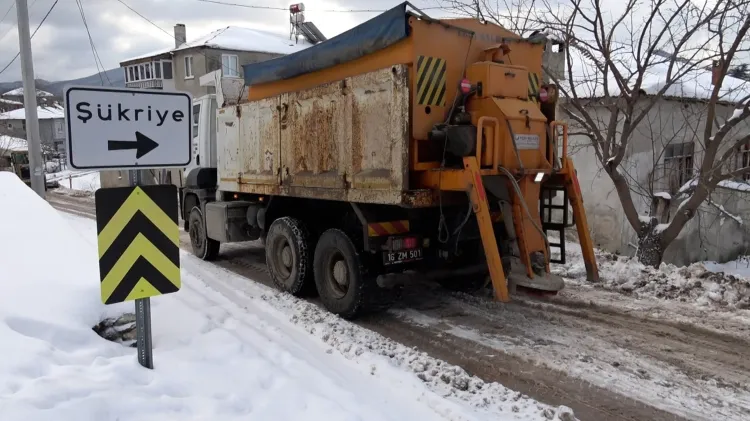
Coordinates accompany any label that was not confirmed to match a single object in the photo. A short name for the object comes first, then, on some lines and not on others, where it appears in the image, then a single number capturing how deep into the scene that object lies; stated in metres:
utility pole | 11.66
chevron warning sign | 3.32
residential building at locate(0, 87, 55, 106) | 71.59
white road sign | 3.12
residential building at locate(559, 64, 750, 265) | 11.80
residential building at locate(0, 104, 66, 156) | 70.31
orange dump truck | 5.17
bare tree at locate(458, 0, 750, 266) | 7.32
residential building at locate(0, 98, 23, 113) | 67.50
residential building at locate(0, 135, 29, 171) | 36.38
